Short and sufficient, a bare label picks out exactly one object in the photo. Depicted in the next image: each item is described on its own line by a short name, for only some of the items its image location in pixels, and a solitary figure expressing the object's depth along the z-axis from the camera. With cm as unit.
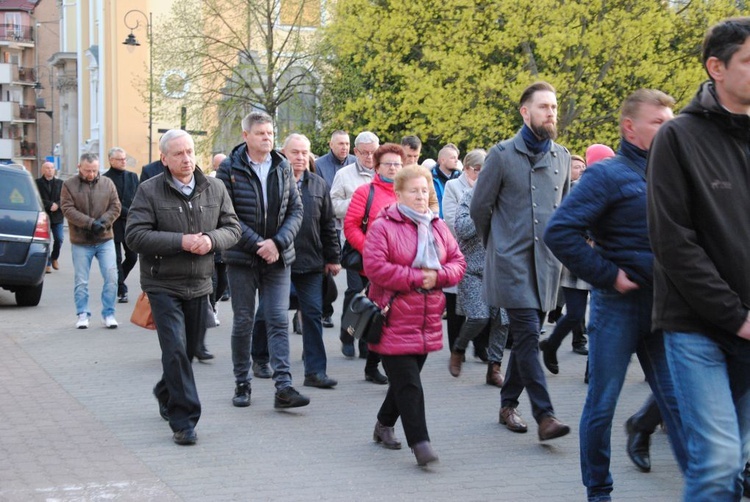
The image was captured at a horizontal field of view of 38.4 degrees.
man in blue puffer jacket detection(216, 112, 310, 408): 766
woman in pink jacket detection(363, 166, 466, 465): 616
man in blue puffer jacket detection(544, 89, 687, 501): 497
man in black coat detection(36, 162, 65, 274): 2055
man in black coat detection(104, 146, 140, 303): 1428
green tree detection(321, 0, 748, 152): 2333
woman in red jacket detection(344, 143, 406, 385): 842
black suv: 1402
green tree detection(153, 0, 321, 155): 3309
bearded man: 650
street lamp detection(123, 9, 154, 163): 3541
